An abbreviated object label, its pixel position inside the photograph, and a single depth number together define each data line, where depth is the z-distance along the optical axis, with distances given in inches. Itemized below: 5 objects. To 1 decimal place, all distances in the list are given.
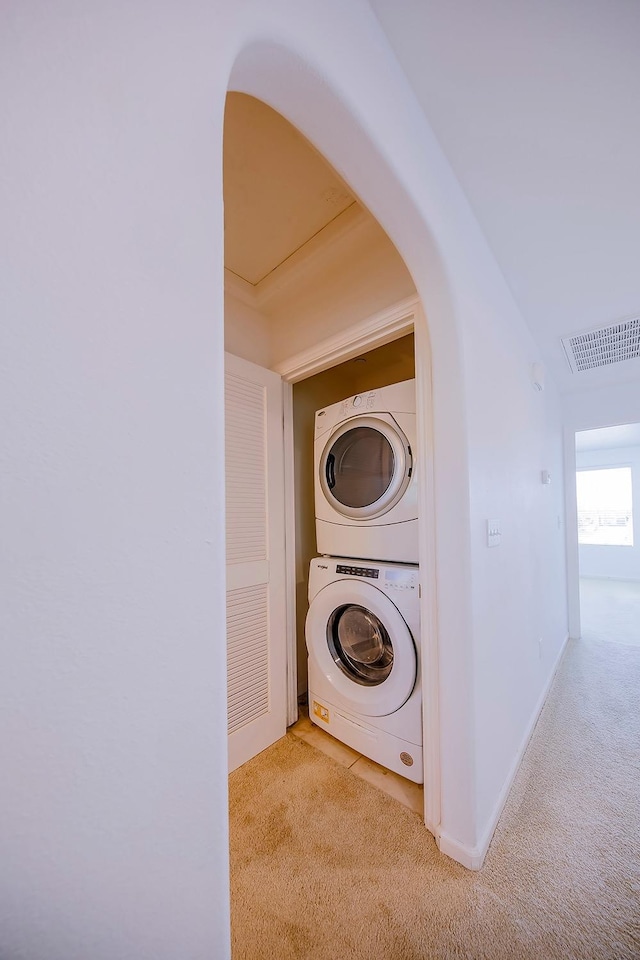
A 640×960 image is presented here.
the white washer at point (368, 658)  57.2
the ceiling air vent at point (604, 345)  85.4
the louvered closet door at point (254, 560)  65.0
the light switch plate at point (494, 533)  52.8
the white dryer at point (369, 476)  61.0
